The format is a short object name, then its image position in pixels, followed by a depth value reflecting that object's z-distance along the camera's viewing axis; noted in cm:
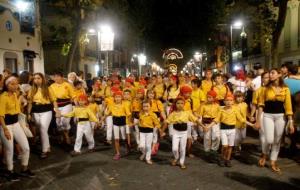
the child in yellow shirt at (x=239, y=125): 923
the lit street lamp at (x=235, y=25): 2577
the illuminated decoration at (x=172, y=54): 6286
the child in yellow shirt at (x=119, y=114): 953
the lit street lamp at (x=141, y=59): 3844
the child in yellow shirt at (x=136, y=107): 1043
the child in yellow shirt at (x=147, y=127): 885
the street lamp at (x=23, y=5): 1873
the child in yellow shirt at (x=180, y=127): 831
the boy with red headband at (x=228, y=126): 842
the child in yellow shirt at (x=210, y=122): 915
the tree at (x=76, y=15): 2098
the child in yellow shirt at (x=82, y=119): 982
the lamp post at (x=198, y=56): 4793
